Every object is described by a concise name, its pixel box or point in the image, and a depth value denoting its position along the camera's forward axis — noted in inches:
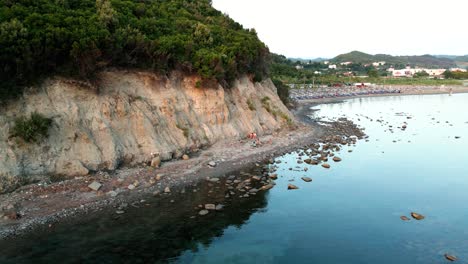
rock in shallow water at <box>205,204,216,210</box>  895.7
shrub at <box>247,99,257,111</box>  1708.5
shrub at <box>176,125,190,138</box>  1313.2
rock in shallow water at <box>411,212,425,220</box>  863.3
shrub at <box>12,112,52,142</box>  912.3
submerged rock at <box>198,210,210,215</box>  866.1
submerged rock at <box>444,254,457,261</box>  671.1
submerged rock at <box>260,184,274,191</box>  1050.9
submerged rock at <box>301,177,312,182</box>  1143.0
